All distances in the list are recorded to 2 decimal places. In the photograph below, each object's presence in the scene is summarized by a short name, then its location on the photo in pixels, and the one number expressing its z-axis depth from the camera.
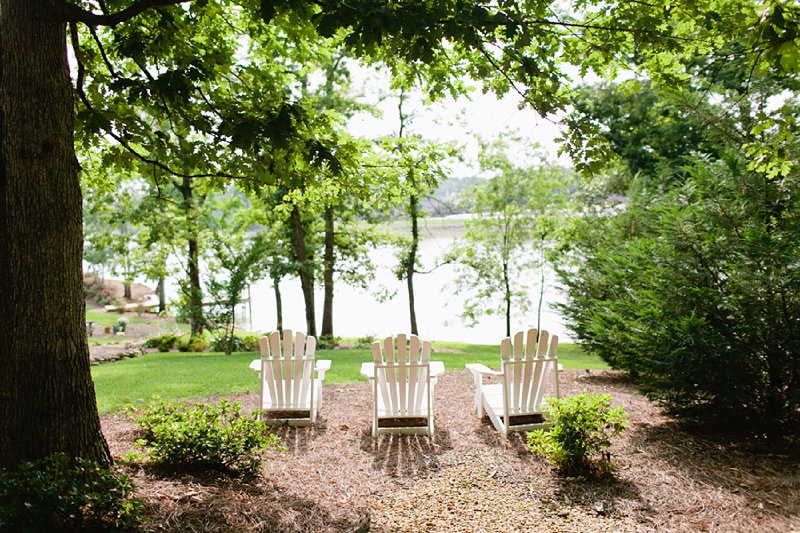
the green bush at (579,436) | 4.21
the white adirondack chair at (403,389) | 5.46
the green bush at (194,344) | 15.25
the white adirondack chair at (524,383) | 5.43
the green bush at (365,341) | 16.61
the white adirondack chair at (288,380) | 5.75
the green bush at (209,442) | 3.80
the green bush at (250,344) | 15.23
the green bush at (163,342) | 15.41
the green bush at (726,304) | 4.54
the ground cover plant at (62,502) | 2.57
